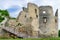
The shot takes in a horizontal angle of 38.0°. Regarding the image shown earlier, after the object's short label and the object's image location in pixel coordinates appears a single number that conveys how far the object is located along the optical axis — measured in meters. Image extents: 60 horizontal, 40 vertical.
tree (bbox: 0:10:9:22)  17.60
